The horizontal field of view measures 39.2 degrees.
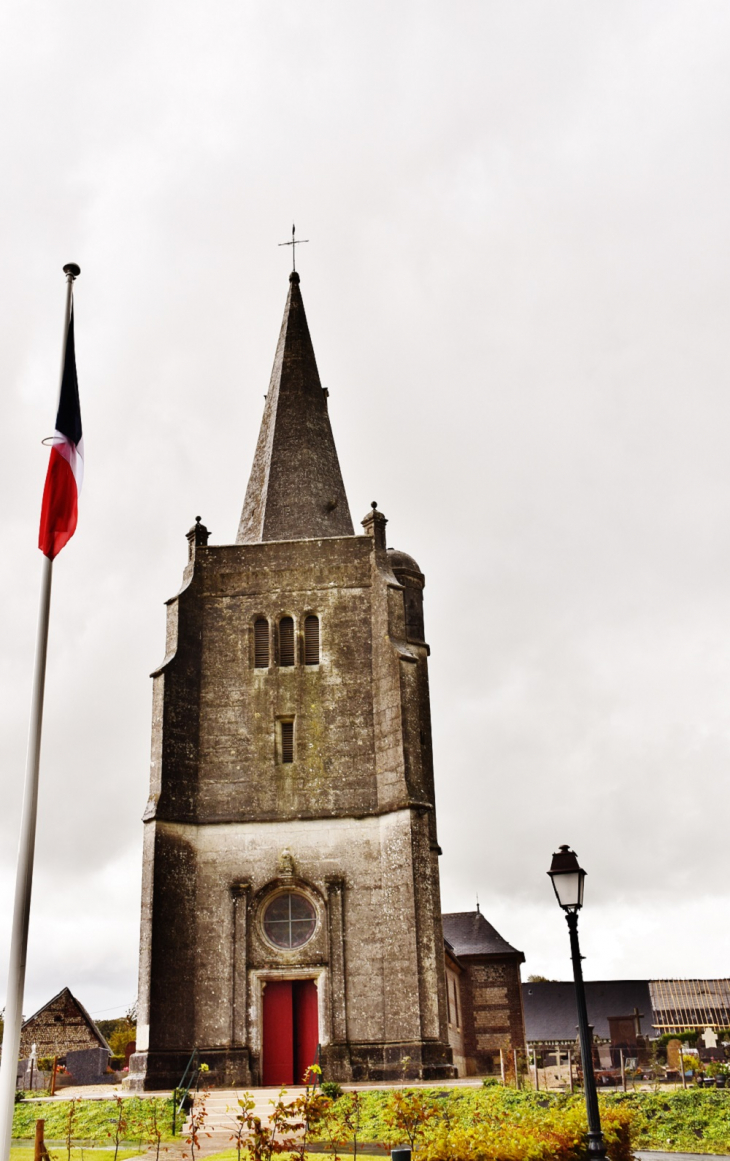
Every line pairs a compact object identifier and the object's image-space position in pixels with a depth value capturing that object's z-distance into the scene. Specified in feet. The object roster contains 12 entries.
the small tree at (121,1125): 54.78
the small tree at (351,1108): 59.99
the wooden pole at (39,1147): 38.68
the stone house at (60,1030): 115.65
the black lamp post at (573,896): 39.27
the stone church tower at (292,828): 87.45
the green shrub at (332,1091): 69.12
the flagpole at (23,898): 30.71
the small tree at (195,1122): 42.80
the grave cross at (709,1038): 195.21
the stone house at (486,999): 146.00
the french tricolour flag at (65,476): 39.70
